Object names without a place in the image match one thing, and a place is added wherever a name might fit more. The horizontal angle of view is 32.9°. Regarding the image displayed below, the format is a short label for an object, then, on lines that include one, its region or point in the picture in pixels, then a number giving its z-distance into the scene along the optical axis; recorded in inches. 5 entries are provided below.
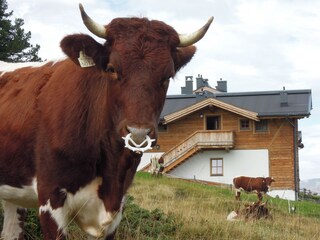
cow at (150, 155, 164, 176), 1421.0
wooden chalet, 1704.0
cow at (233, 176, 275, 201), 1168.2
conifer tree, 1341.0
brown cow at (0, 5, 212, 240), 180.2
